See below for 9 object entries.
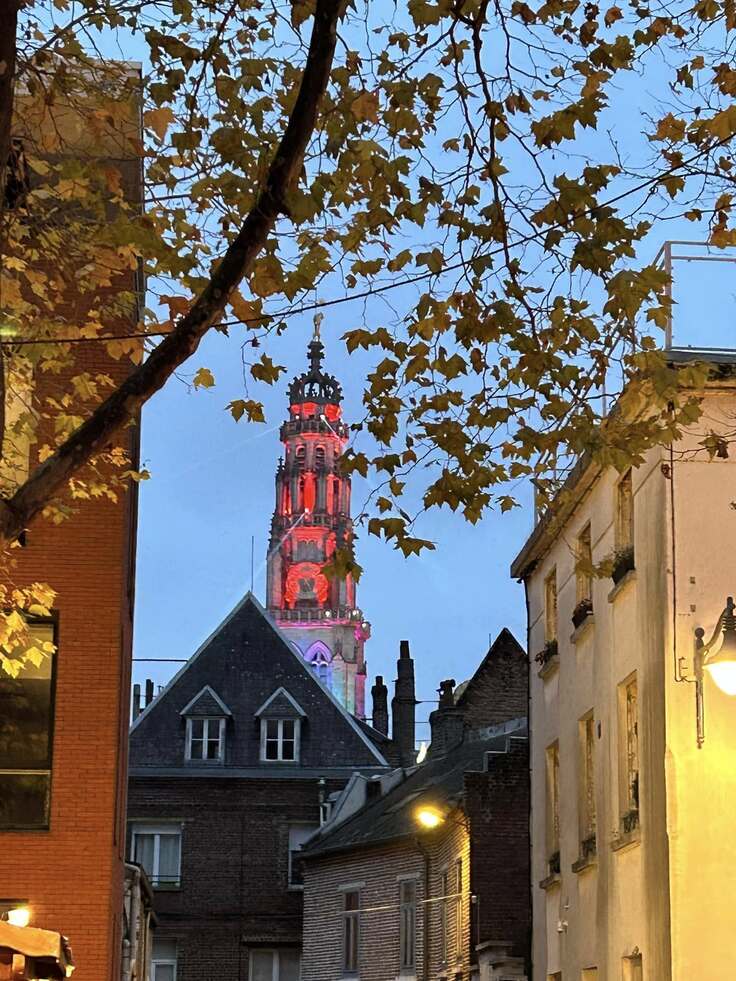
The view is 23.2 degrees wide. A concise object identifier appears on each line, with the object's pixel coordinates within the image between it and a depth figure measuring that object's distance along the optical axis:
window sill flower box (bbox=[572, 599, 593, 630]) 22.09
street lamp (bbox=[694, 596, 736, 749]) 15.44
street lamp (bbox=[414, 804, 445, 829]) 30.69
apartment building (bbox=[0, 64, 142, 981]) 20.12
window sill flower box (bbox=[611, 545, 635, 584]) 19.92
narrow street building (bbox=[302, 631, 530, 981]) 34.12
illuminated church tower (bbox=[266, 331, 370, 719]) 160.00
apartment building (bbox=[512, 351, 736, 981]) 17.66
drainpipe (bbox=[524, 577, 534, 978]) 25.81
